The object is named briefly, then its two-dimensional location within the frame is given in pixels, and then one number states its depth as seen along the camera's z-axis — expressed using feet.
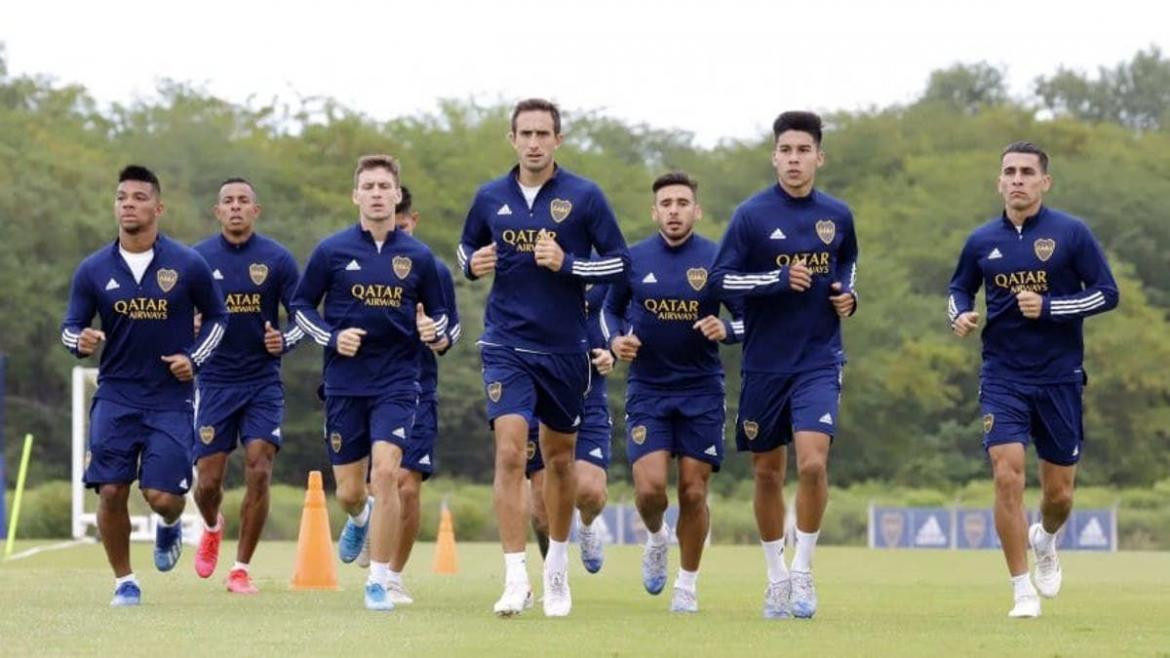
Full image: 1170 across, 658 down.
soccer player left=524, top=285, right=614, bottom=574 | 58.08
